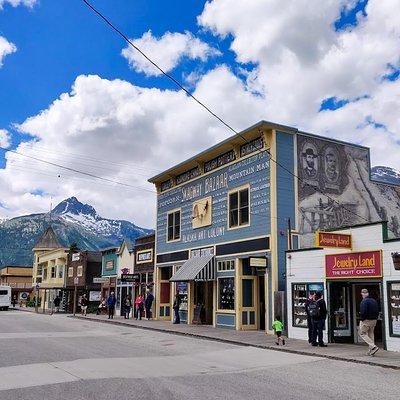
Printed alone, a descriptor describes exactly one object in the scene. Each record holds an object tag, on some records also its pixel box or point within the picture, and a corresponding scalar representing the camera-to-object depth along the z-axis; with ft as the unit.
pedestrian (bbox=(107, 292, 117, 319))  109.62
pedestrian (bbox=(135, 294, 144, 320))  103.45
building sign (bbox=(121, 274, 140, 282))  109.09
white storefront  51.62
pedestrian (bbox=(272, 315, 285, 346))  55.57
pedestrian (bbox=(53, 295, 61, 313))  162.72
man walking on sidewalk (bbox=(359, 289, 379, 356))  47.83
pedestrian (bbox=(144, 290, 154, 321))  100.53
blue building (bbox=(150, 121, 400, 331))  73.15
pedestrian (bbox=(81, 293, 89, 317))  130.29
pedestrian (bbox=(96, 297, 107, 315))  134.52
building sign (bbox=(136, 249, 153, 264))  111.04
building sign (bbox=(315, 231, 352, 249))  54.34
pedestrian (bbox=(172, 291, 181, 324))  92.30
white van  182.91
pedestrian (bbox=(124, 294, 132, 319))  111.45
